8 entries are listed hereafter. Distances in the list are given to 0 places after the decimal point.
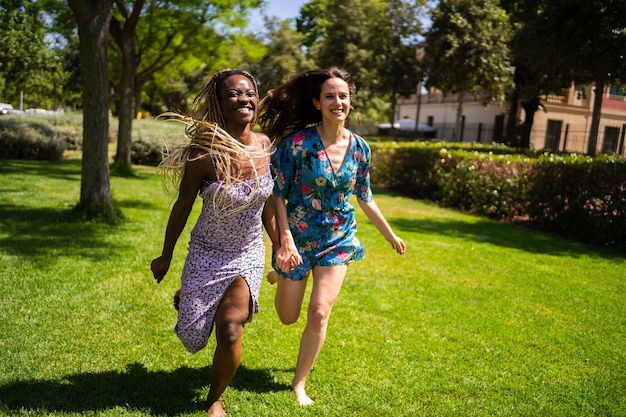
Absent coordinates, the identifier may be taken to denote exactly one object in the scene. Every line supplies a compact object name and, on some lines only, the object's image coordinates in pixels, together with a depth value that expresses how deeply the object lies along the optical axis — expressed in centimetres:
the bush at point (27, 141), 1864
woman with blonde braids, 340
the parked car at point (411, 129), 4866
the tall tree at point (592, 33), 1656
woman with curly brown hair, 388
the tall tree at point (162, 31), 1545
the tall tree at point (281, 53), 4262
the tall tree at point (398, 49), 3422
